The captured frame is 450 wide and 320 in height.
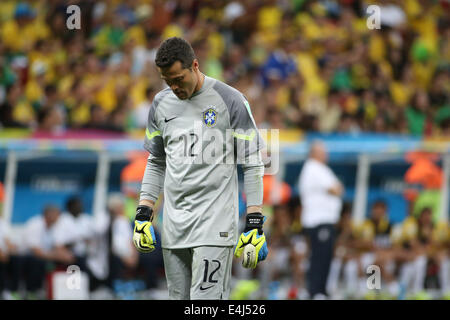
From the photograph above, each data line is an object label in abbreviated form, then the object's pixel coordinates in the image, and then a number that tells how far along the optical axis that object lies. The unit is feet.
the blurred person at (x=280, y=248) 43.47
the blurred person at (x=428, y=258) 44.06
